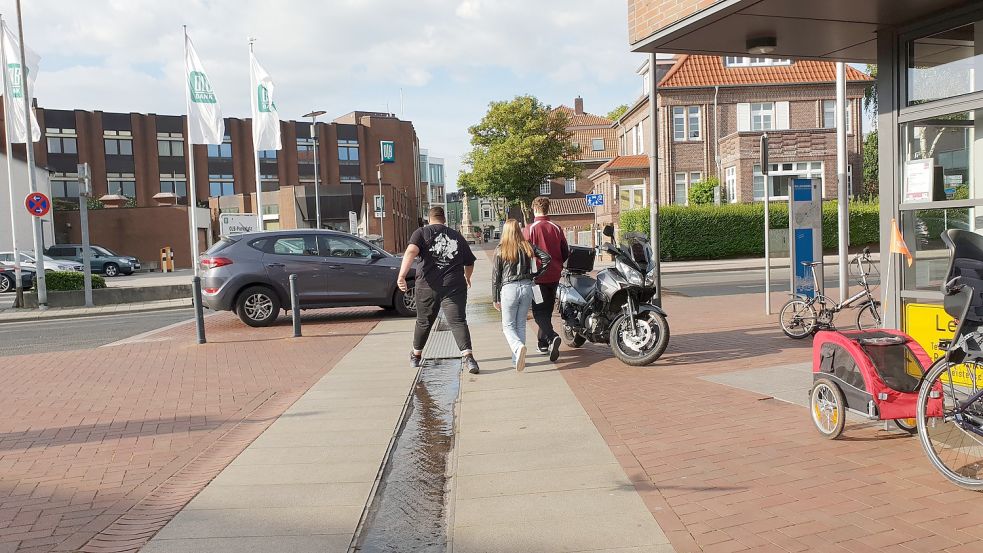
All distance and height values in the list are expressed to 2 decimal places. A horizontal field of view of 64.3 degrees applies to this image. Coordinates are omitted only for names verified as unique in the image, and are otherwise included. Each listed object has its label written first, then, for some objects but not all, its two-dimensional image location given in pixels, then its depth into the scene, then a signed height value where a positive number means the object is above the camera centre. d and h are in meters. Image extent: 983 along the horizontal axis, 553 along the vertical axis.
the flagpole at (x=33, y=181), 19.55 +1.87
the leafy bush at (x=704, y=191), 38.16 +1.99
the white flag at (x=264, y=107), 26.83 +4.81
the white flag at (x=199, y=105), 24.61 +4.55
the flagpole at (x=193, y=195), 23.80 +1.76
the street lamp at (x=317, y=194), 48.85 +3.49
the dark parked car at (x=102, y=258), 38.03 -0.34
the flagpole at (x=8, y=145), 19.78 +3.13
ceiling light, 7.27 +1.75
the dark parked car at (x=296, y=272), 13.06 -0.48
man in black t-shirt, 8.30 -0.37
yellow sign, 5.75 -0.77
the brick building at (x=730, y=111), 39.00 +6.06
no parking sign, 18.50 +1.19
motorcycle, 8.21 -0.80
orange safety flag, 5.98 -0.15
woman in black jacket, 8.23 -0.42
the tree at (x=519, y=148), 51.41 +5.93
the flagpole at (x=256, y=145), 26.62 +3.44
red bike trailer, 4.87 -0.98
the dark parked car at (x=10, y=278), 29.94 -0.91
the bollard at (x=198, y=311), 11.20 -0.90
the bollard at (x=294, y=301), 11.73 -0.84
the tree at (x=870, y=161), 54.11 +5.14
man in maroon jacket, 9.06 -0.38
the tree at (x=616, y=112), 83.06 +13.11
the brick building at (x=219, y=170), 52.72 +6.90
